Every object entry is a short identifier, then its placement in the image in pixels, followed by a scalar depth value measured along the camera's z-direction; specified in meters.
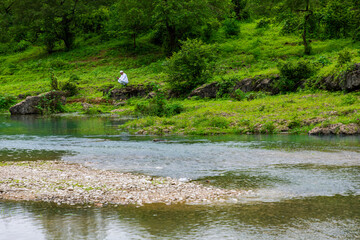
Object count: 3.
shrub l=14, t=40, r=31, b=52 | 71.44
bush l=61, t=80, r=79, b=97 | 45.22
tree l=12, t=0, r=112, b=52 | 60.47
